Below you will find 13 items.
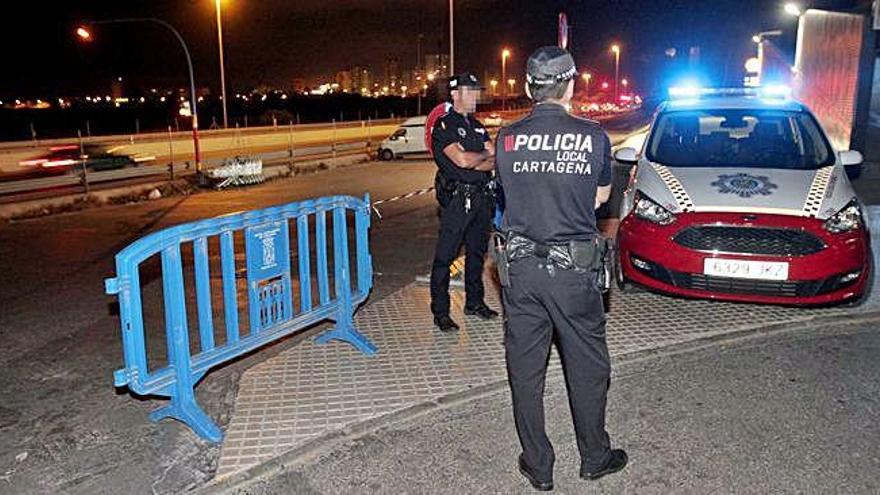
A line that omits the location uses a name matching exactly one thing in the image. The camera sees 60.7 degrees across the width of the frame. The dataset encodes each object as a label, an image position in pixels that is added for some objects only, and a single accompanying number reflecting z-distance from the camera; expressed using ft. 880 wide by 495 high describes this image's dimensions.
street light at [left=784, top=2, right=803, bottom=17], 70.72
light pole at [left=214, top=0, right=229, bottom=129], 103.64
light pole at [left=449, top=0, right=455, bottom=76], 106.42
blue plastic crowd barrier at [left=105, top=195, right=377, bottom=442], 12.69
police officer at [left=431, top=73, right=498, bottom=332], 17.65
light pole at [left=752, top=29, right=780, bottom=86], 104.85
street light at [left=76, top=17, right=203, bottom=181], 69.21
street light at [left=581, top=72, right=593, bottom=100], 314.16
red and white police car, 18.17
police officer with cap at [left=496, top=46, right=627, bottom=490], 10.43
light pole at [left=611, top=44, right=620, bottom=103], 240.47
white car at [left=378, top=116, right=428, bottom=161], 91.97
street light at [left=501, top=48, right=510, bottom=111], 230.48
